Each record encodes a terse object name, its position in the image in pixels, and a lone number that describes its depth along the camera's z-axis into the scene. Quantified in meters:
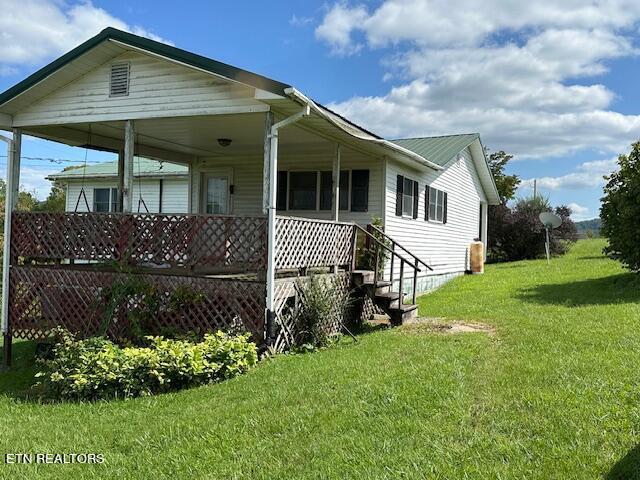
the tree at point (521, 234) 24.97
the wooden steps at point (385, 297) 9.51
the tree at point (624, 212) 11.73
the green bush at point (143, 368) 6.60
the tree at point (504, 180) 34.25
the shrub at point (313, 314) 8.27
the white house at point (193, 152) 7.68
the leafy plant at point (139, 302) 8.01
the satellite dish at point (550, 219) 21.19
